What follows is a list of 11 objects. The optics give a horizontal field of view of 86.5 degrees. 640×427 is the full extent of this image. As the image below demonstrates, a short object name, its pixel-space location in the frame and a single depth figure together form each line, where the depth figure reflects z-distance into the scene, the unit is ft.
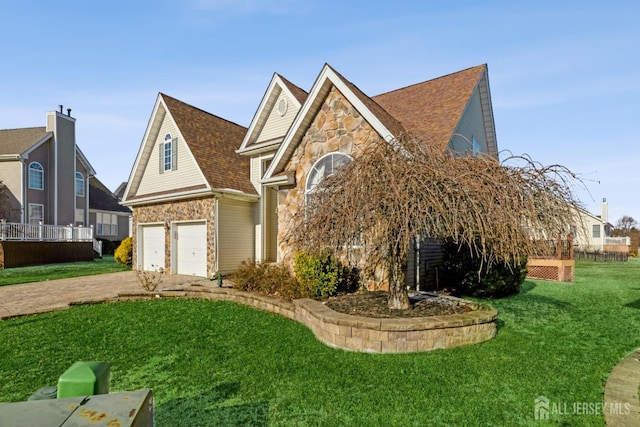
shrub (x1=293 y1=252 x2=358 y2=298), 28.04
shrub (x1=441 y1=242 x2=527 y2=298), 31.12
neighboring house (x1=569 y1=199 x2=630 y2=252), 102.94
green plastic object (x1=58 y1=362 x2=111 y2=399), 5.21
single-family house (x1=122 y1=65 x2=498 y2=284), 37.22
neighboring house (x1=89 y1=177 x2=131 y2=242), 102.37
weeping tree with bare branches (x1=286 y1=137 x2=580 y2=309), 17.69
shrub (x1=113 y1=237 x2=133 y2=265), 60.49
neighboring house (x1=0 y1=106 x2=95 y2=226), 76.43
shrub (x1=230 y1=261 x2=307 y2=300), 28.14
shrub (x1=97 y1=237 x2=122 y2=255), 92.58
